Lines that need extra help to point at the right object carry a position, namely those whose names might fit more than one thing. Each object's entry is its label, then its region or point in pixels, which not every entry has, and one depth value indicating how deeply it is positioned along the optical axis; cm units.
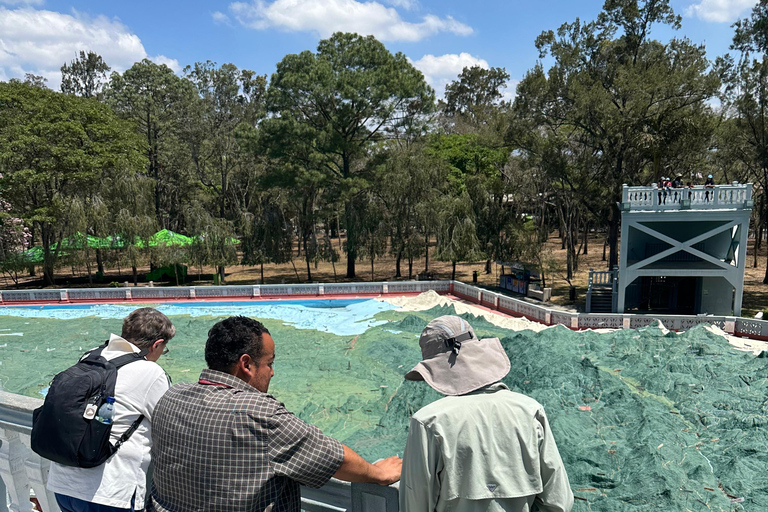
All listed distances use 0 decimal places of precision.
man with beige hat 213
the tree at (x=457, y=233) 2636
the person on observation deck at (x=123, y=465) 258
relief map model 698
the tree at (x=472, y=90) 5778
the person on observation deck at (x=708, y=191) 1833
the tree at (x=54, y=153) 2833
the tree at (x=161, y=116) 3931
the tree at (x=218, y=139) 3847
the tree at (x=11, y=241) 2984
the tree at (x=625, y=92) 2342
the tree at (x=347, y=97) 2848
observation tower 1838
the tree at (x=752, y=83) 2411
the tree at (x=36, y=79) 4650
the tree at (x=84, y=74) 4731
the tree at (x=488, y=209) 2753
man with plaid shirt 216
